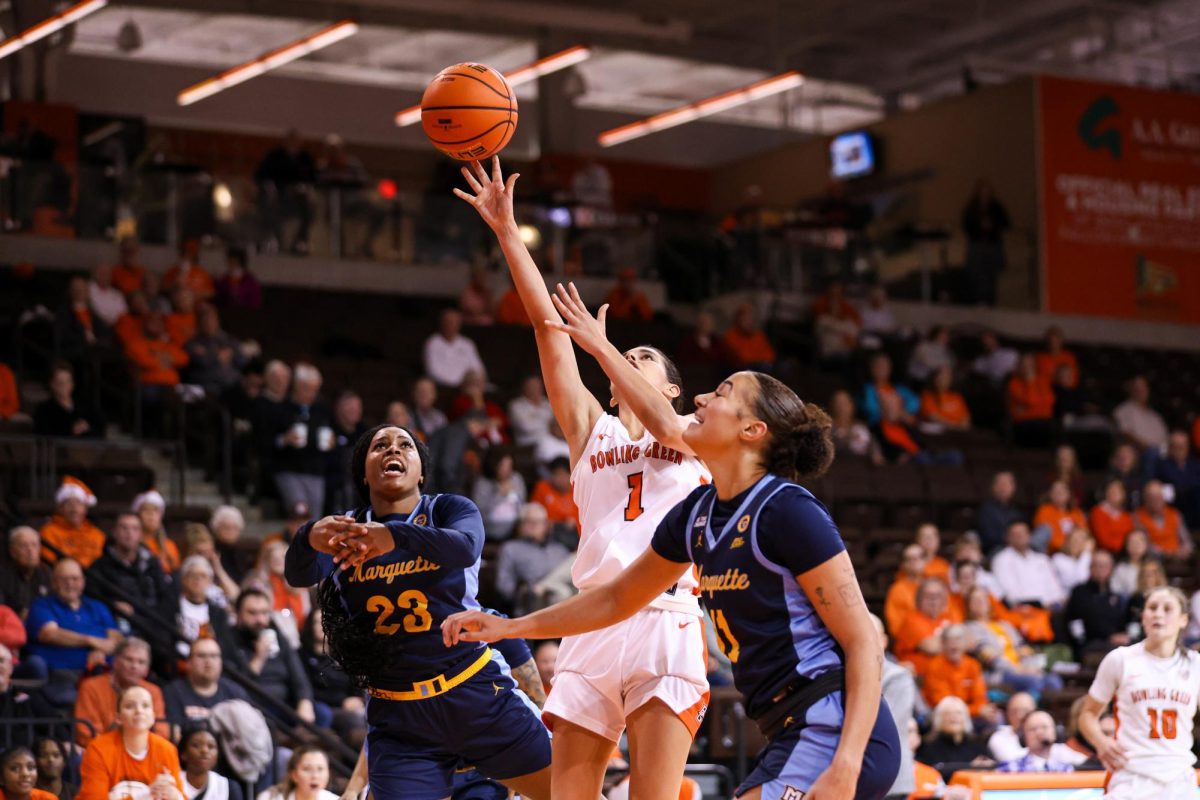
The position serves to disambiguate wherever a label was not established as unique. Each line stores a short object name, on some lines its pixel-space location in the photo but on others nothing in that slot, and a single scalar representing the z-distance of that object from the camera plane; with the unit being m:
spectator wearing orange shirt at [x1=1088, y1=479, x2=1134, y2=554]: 16.66
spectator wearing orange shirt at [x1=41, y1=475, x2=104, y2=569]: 11.62
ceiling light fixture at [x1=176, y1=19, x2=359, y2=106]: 20.42
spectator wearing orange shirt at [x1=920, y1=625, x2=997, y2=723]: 12.78
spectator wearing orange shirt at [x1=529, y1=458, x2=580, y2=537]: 14.03
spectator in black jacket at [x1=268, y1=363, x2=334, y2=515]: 13.73
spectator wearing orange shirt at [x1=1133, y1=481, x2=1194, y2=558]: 17.00
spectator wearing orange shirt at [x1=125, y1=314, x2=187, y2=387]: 15.02
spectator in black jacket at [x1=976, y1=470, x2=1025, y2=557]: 16.23
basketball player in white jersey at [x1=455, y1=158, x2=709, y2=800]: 5.17
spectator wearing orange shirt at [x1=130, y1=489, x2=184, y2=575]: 11.83
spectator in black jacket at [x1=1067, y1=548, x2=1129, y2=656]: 14.89
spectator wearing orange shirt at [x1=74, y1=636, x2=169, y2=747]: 9.70
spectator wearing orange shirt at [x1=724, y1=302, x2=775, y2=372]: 18.80
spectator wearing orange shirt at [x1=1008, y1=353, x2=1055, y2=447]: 19.14
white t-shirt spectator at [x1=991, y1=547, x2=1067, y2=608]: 15.38
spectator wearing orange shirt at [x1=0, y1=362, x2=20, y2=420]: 14.00
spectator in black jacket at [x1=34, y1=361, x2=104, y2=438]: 13.65
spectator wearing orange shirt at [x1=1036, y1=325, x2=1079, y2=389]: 19.66
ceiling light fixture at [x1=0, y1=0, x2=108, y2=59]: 18.83
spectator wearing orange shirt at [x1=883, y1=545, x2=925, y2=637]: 13.54
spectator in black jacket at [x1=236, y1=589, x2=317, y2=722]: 10.72
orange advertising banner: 23.14
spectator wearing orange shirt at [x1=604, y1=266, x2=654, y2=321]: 19.45
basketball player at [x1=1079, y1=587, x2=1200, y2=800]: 8.05
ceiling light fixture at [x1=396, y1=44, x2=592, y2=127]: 21.94
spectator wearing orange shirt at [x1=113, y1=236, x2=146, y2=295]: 16.36
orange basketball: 6.37
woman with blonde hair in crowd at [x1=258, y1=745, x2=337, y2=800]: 8.64
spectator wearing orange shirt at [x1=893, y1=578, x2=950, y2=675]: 12.98
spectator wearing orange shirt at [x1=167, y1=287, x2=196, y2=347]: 15.41
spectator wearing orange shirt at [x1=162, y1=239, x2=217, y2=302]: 16.82
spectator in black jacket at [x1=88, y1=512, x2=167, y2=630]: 11.19
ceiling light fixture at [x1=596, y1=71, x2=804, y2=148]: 22.27
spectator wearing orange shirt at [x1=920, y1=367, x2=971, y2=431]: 19.00
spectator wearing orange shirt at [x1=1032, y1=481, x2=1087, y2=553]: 16.09
